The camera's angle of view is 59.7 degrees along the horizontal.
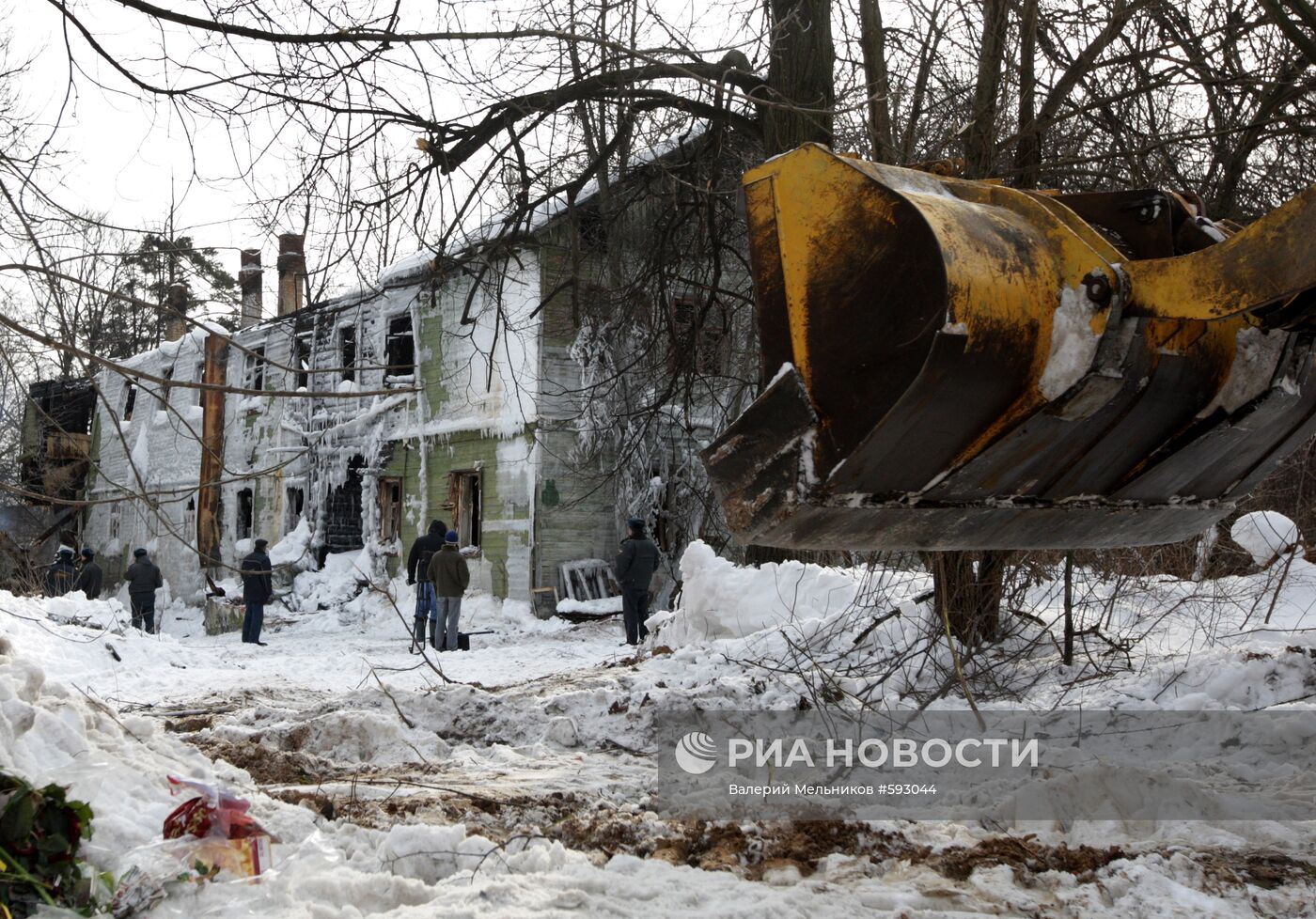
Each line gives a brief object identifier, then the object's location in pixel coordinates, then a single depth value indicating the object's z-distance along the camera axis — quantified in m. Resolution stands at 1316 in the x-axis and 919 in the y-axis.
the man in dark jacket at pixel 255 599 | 16.14
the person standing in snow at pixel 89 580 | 16.83
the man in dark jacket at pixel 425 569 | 14.16
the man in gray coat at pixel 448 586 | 13.37
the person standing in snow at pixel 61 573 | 19.23
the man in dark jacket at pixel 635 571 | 14.08
